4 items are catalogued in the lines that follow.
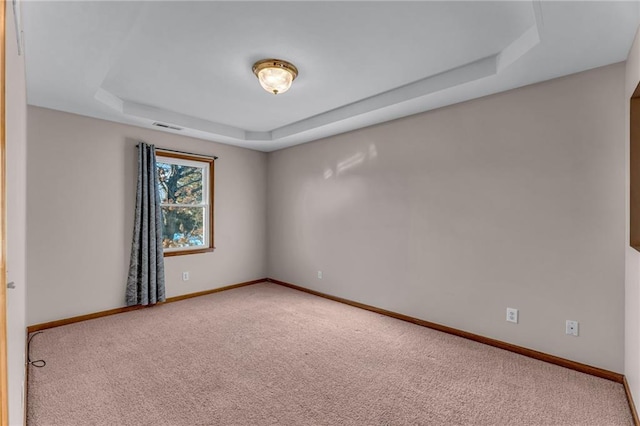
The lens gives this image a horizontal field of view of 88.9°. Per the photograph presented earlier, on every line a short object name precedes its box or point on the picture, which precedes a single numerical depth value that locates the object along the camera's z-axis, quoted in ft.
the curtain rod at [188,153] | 14.15
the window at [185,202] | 14.80
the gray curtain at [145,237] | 13.21
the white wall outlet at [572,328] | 8.42
